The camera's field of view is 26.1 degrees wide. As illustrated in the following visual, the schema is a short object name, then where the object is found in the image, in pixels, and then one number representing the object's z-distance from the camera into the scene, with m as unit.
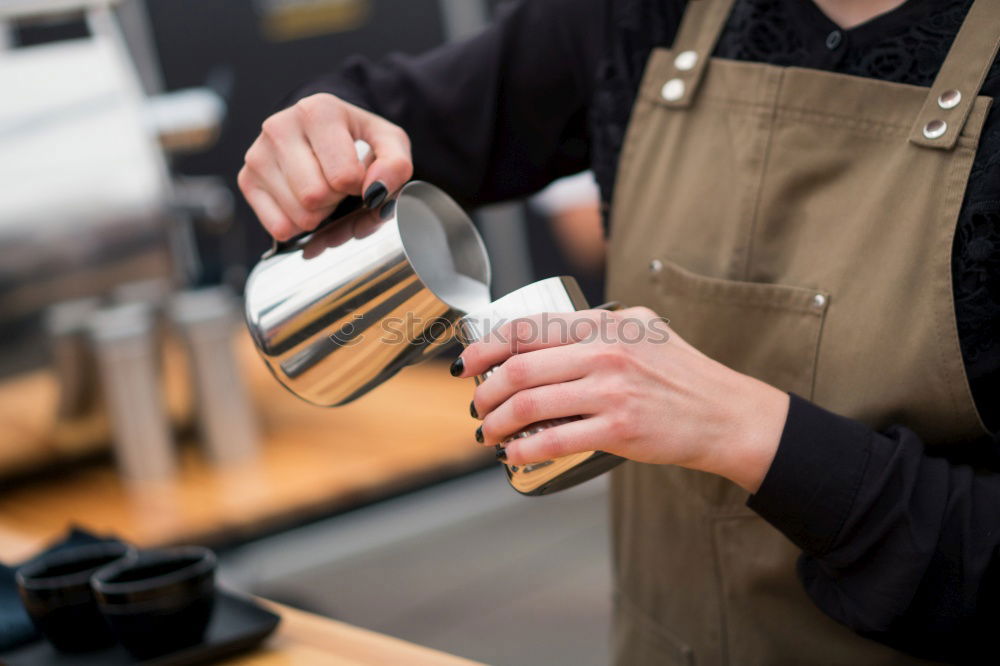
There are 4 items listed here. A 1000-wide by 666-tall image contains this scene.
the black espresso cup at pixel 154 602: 1.24
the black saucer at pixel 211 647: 1.27
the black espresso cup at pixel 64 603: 1.26
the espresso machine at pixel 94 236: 2.13
